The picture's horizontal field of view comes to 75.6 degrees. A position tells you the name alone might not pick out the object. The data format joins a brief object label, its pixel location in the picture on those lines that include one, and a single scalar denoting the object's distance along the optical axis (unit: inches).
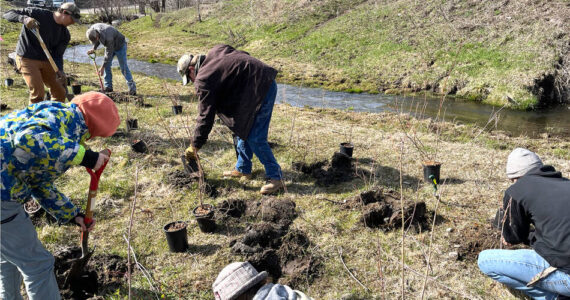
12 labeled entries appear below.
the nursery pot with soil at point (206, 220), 132.0
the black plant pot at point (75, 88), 314.1
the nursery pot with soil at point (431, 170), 163.8
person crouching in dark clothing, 87.8
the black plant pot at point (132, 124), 231.6
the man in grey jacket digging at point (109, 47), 292.2
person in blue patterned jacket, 73.4
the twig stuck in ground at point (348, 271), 107.7
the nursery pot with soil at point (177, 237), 120.7
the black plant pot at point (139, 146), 201.3
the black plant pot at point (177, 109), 269.7
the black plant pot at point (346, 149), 193.2
